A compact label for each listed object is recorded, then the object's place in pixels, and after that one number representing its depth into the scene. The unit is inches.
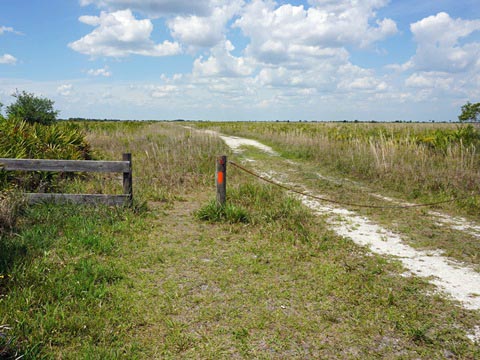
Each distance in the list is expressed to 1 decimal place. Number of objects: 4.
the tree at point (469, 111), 1858.1
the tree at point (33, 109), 734.5
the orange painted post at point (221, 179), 280.2
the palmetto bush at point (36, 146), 309.6
